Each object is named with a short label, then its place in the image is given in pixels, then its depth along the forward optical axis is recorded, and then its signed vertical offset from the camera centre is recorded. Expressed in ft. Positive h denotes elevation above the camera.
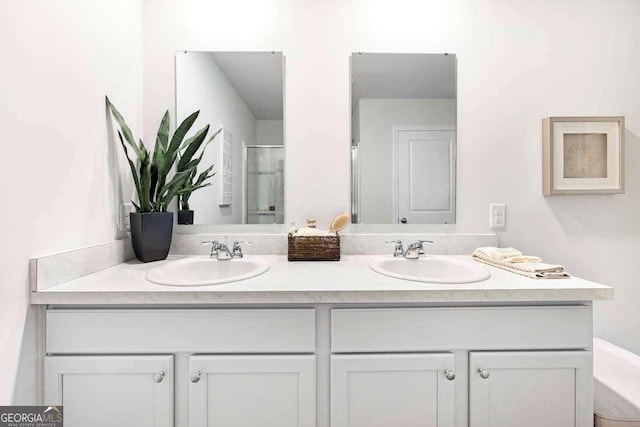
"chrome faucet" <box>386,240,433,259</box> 5.00 -0.58
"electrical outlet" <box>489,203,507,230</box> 5.58 -0.06
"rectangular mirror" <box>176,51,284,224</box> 5.53 +1.40
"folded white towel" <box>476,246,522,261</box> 4.63 -0.57
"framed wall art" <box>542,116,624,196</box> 5.43 +0.95
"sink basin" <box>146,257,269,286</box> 4.68 -0.82
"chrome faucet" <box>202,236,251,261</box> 4.90 -0.60
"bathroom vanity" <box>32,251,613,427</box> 3.43 -1.49
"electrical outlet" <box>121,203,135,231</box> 4.99 -0.07
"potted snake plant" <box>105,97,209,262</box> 4.67 +0.38
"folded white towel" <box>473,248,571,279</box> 3.90 -0.69
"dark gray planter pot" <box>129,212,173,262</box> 4.68 -0.32
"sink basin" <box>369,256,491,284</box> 4.81 -0.81
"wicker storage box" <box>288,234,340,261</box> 5.01 -0.54
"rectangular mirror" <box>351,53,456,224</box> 5.57 +1.22
